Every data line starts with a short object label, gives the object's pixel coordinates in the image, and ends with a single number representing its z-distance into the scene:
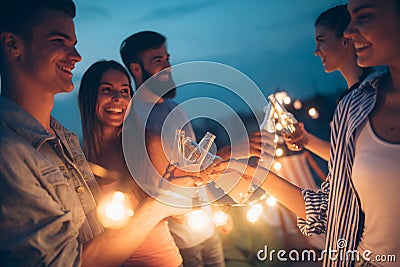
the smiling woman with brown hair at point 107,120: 2.01
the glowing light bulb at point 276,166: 2.40
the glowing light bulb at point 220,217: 1.49
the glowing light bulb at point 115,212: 1.29
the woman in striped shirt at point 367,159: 1.18
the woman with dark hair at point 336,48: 2.13
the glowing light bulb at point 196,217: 1.57
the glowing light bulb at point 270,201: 2.62
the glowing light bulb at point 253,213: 1.67
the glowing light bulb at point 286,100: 2.37
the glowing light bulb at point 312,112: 2.40
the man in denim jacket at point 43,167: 1.00
